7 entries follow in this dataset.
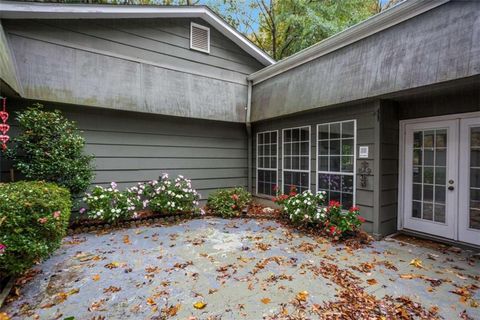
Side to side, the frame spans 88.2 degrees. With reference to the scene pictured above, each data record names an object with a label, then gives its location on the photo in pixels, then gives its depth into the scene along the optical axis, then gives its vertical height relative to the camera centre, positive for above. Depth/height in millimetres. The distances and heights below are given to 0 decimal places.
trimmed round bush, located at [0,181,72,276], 2453 -733
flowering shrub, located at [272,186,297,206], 5187 -872
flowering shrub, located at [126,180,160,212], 5086 -805
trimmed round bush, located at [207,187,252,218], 5910 -1101
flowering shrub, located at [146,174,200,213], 5418 -880
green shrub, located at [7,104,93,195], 4035 +107
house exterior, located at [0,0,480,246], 3680 +1061
